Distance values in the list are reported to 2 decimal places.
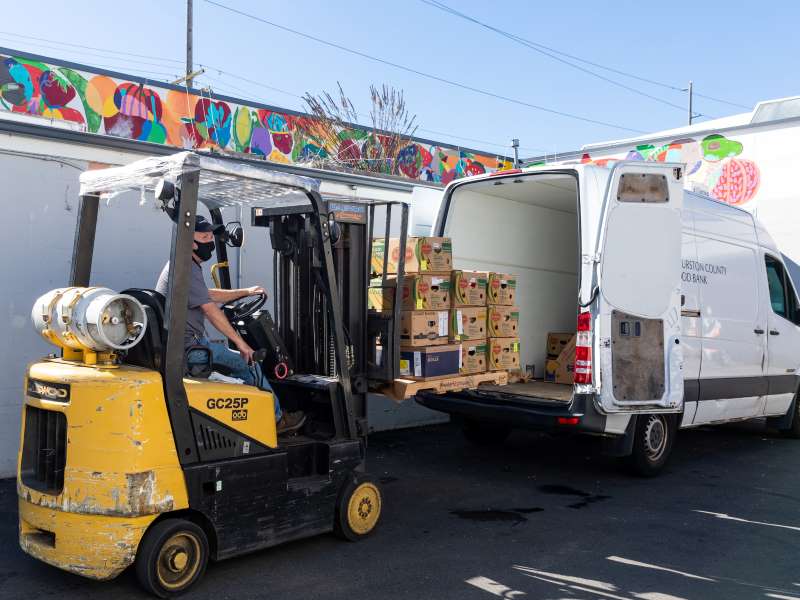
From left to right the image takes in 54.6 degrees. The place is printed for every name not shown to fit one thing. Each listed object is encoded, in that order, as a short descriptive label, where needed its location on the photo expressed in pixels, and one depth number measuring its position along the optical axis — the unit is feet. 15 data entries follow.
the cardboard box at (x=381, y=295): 18.92
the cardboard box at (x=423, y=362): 18.56
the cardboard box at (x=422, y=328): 18.62
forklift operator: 15.34
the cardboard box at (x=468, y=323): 19.67
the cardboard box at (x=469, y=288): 19.95
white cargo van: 21.36
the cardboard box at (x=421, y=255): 19.40
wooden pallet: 18.00
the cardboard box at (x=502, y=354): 20.63
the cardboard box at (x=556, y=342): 28.60
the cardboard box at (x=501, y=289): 21.12
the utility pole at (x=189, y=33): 81.56
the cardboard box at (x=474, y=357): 19.83
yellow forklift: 13.44
